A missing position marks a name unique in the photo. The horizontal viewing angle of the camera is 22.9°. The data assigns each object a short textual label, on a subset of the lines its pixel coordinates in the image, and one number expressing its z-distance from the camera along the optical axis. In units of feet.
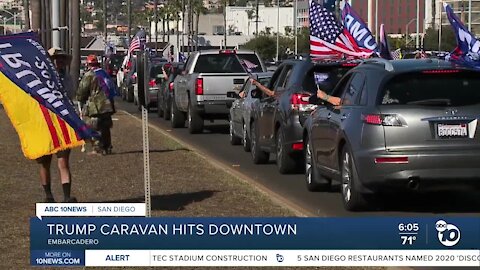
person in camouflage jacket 69.51
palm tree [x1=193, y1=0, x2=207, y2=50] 411.42
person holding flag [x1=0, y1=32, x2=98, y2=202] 39.04
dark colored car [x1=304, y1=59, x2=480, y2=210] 41.98
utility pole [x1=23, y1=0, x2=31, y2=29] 179.46
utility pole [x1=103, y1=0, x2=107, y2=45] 283.18
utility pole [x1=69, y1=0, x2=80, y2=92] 132.67
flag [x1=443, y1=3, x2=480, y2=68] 67.00
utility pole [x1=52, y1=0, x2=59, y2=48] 89.10
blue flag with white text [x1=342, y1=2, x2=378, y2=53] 80.84
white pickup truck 88.28
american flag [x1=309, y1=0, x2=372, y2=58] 78.38
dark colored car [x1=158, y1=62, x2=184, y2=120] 103.76
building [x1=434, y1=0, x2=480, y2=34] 373.77
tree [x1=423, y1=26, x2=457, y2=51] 297.82
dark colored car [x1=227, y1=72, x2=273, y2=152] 67.46
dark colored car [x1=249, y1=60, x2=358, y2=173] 56.08
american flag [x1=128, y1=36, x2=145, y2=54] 98.25
